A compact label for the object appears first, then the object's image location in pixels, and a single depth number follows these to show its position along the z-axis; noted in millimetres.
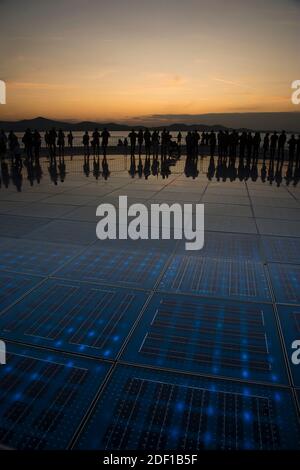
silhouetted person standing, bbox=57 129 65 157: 19745
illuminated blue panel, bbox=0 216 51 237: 6605
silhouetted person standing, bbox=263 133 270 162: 18586
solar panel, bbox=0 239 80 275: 4992
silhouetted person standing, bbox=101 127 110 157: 19444
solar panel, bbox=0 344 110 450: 2367
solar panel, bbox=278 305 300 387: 3062
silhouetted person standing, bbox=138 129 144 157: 20112
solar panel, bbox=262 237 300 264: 5453
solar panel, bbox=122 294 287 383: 3078
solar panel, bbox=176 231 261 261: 5586
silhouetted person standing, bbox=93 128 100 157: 19578
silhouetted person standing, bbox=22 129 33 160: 18419
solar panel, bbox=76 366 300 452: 2338
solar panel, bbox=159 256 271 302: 4363
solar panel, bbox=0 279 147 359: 3365
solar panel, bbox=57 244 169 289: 4686
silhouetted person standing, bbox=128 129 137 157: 19698
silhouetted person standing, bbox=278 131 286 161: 17409
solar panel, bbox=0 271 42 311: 4125
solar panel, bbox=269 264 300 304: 4254
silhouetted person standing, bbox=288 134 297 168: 17591
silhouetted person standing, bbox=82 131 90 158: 20656
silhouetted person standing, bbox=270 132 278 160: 18055
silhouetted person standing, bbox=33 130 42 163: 18438
